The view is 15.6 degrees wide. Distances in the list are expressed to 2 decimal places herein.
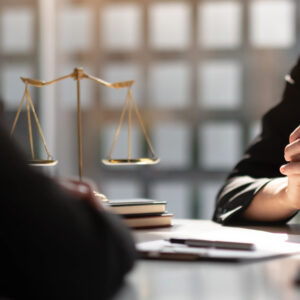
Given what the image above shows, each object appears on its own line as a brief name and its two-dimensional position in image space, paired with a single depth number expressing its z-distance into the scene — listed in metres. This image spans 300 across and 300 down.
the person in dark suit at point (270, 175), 2.01
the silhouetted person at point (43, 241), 1.13
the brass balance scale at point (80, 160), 1.97
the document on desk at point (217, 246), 1.62
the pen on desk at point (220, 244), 1.66
